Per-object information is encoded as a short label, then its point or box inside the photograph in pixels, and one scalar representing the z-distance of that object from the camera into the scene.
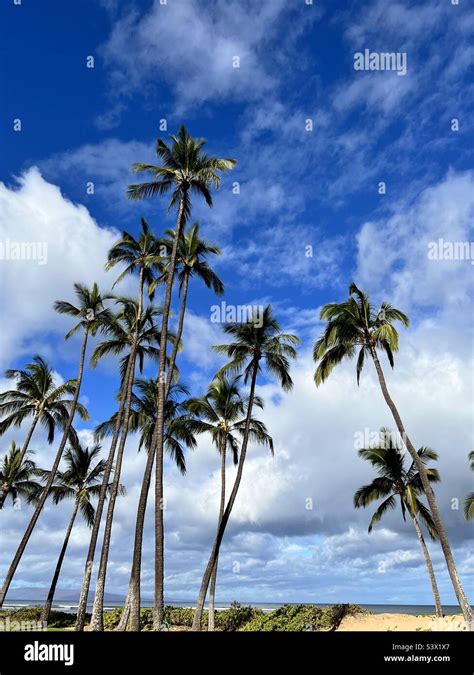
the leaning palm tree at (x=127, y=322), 29.62
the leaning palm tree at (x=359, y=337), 24.00
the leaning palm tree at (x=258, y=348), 30.44
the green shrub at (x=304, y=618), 27.94
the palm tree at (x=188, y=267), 25.27
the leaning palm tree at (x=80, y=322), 32.03
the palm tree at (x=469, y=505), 36.31
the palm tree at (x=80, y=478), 39.48
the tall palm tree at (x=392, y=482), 30.19
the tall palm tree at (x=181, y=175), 24.44
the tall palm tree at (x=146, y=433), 24.61
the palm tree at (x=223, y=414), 31.66
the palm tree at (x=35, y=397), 35.16
